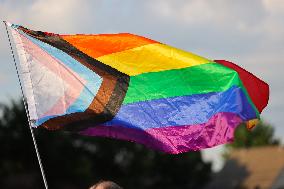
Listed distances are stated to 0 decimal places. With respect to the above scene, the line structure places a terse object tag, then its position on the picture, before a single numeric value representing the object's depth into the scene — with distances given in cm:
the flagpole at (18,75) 1095
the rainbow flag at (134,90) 1137
